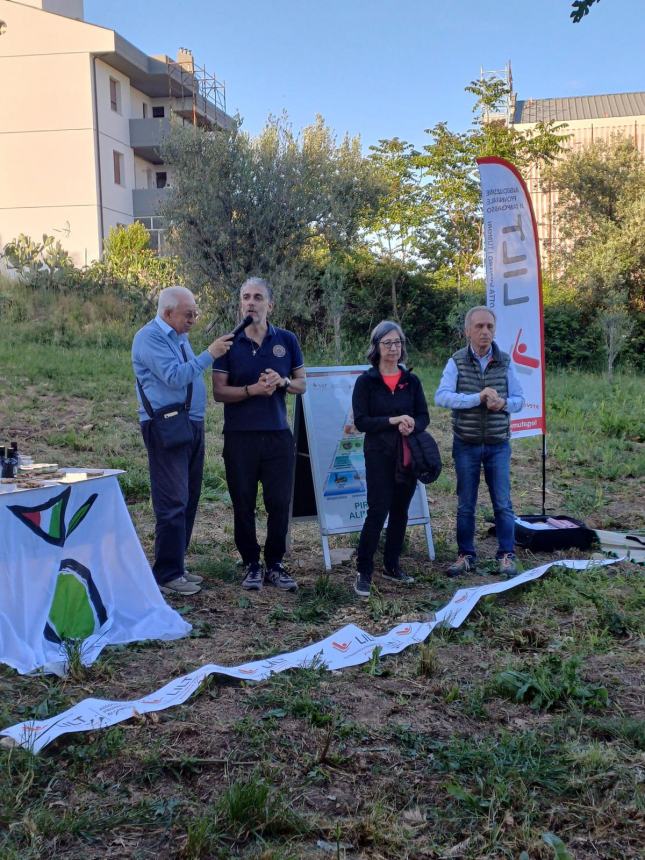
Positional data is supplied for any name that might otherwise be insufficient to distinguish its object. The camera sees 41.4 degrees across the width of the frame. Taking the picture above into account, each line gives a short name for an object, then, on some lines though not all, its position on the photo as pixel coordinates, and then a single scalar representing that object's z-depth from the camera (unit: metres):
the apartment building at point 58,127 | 26.66
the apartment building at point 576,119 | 27.61
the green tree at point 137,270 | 17.42
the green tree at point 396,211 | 22.56
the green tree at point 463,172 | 24.19
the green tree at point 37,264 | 17.31
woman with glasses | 5.55
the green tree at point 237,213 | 16.12
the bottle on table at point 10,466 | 4.59
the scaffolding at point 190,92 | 30.72
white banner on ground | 3.31
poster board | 6.42
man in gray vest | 5.90
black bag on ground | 6.63
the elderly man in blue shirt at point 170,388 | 5.16
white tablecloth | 4.16
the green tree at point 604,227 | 22.80
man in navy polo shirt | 5.49
